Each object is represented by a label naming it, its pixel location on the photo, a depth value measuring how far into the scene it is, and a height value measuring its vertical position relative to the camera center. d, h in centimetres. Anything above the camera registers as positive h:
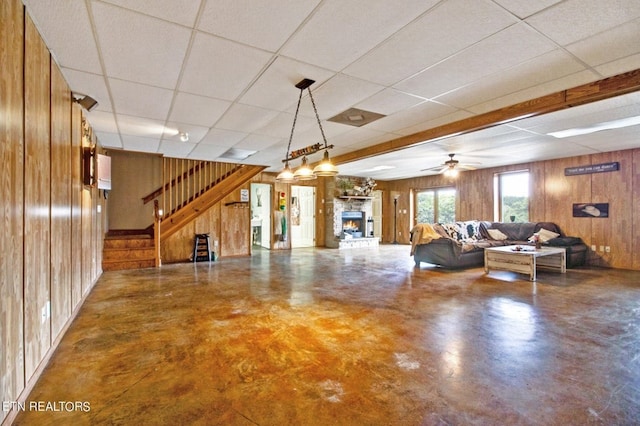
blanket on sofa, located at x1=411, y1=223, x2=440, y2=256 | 644 -44
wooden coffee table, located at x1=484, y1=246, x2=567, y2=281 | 530 -86
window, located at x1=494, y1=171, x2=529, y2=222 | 816 +52
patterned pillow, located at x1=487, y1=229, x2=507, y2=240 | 753 -50
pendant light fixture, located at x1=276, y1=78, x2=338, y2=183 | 381 +63
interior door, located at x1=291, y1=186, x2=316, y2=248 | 1027 -3
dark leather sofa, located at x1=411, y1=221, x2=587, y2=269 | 632 -63
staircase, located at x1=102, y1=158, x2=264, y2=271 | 644 +40
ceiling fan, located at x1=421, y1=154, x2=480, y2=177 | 659 +107
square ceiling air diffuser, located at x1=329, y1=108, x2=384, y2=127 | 405 +139
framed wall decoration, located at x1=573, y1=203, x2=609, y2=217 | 664 +10
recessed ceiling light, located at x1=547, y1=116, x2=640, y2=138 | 441 +138
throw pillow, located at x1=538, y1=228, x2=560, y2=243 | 701 -49
